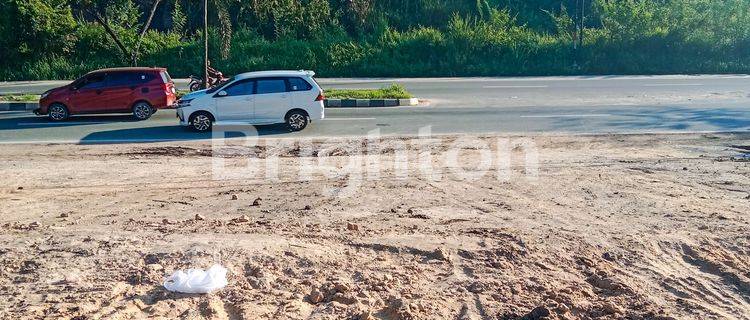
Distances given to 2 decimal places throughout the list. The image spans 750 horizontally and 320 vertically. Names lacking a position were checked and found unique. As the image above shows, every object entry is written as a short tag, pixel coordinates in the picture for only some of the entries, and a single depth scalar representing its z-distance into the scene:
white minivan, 17.42
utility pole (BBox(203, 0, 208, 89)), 23.19
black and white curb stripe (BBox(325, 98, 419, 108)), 21.94
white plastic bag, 6.70
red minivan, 19.33
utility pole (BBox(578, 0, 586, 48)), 33.06
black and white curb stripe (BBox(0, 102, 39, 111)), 21.53
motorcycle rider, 23.94
